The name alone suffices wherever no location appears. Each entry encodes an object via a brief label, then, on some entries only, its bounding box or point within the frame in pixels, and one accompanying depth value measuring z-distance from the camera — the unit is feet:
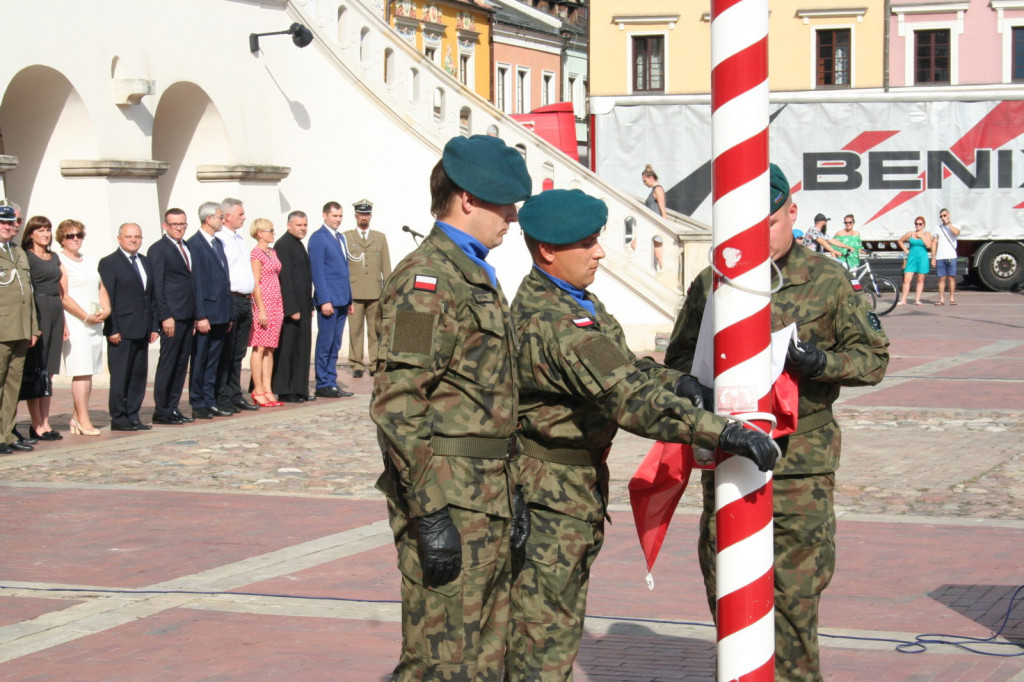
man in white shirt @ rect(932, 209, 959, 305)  90.79
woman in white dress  39.34
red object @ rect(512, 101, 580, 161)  98.94
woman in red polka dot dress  46.01
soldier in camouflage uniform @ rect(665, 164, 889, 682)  14.92
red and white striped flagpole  11.12
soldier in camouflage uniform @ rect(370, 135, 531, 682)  12.53
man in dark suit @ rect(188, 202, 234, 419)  42.91
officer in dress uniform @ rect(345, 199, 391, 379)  52.21
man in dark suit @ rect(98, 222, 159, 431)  40.14
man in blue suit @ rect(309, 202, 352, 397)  49.55
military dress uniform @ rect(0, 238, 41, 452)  35.96
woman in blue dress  89.92
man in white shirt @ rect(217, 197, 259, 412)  44.62
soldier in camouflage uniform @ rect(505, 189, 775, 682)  13.92
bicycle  82.74
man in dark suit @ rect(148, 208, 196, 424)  41.52
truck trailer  103.19
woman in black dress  38.27
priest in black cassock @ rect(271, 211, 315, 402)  47.57
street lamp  58.39
